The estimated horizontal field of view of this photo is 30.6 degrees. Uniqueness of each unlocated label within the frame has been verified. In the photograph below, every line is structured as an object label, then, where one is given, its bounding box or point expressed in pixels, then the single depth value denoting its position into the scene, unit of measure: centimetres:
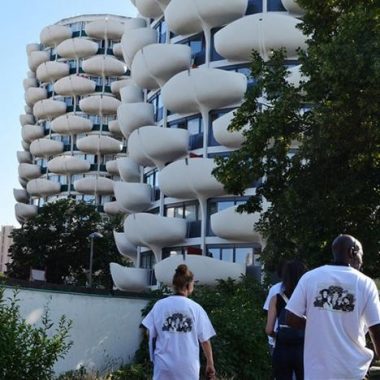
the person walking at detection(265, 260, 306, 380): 690
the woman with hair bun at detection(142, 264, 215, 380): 625
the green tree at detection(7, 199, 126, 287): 5969
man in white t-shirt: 476
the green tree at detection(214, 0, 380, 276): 1326
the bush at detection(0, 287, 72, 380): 794
